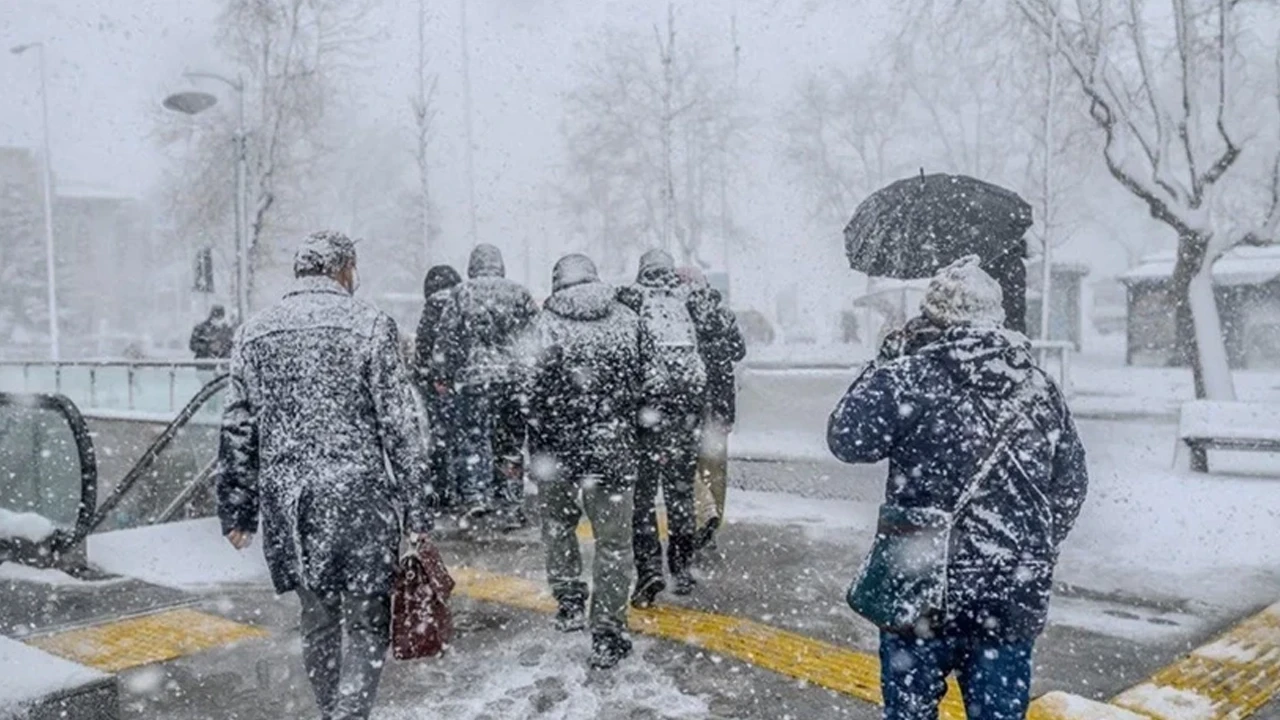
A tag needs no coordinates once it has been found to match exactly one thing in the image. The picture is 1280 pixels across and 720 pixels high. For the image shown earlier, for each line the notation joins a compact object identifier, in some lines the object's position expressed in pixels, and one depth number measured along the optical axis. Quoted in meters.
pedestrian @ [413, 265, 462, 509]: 7.47
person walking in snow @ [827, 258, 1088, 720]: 2.65
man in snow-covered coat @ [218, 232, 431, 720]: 3.26
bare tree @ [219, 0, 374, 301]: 26.95
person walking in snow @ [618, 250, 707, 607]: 5.13
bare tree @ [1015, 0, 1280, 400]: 13.09
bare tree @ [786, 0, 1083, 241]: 33.88
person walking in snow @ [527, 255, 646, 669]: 4.51
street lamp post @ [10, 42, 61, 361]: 33.88
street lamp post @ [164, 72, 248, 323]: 16.39
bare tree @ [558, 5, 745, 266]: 36.56
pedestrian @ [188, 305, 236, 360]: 15.46
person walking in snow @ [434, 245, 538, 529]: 7.09
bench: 9.05
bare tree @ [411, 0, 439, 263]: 36.38
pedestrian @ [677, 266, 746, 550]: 5.85
